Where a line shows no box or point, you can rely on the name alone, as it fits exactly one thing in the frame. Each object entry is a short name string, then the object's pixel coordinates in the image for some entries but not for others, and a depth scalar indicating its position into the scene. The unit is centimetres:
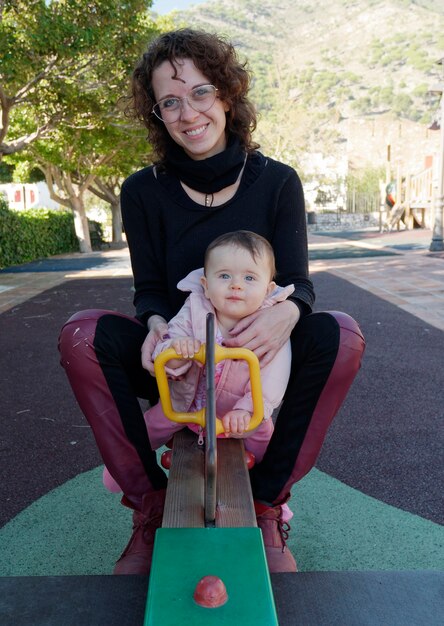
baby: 186
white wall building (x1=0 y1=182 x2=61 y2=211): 3269
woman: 184
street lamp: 1402
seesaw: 117
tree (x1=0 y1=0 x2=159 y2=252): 866
